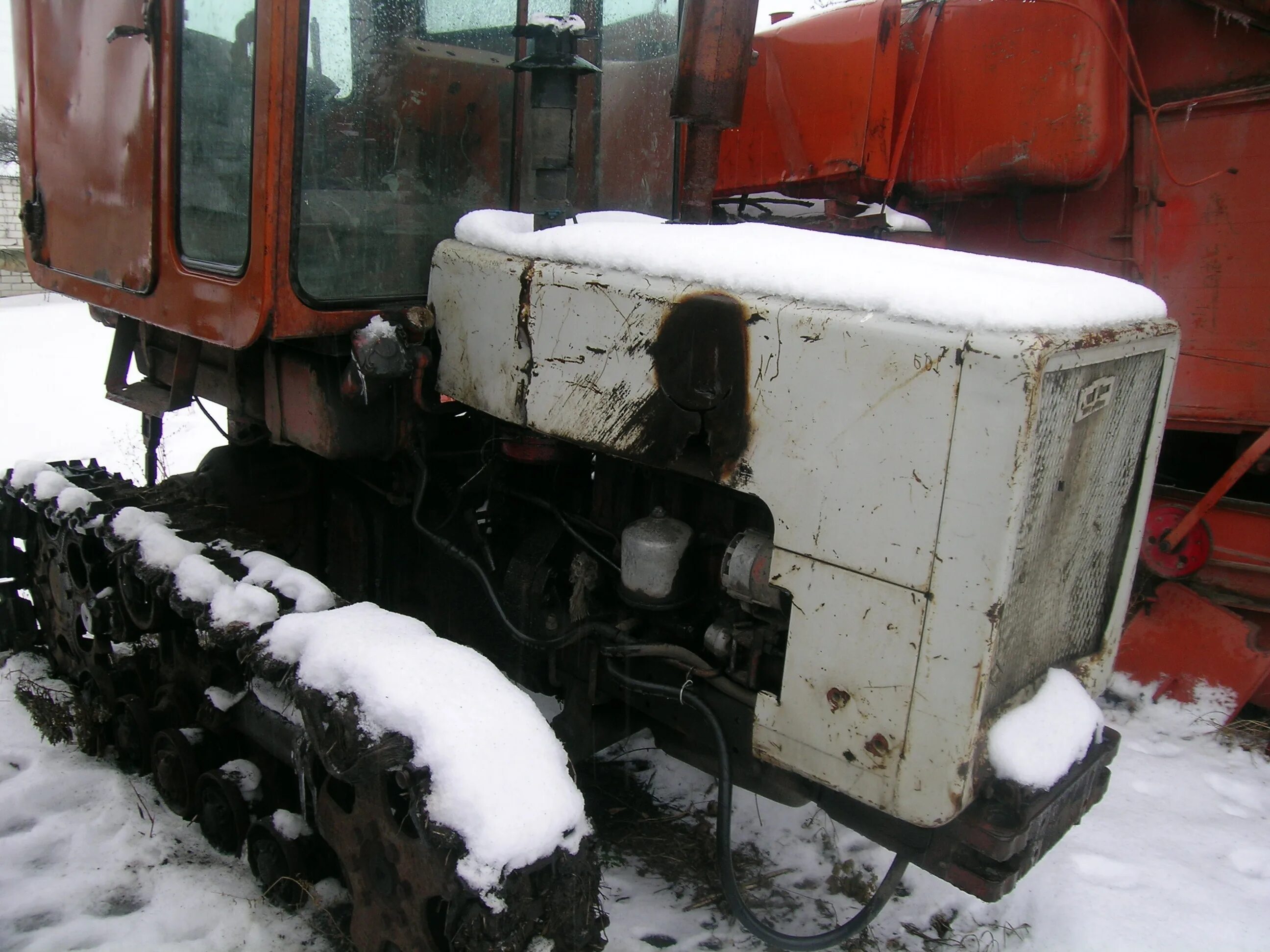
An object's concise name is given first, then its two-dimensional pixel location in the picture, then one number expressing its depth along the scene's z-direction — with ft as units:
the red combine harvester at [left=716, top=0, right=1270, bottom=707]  10.78
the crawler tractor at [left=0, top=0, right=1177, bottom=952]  5.75
